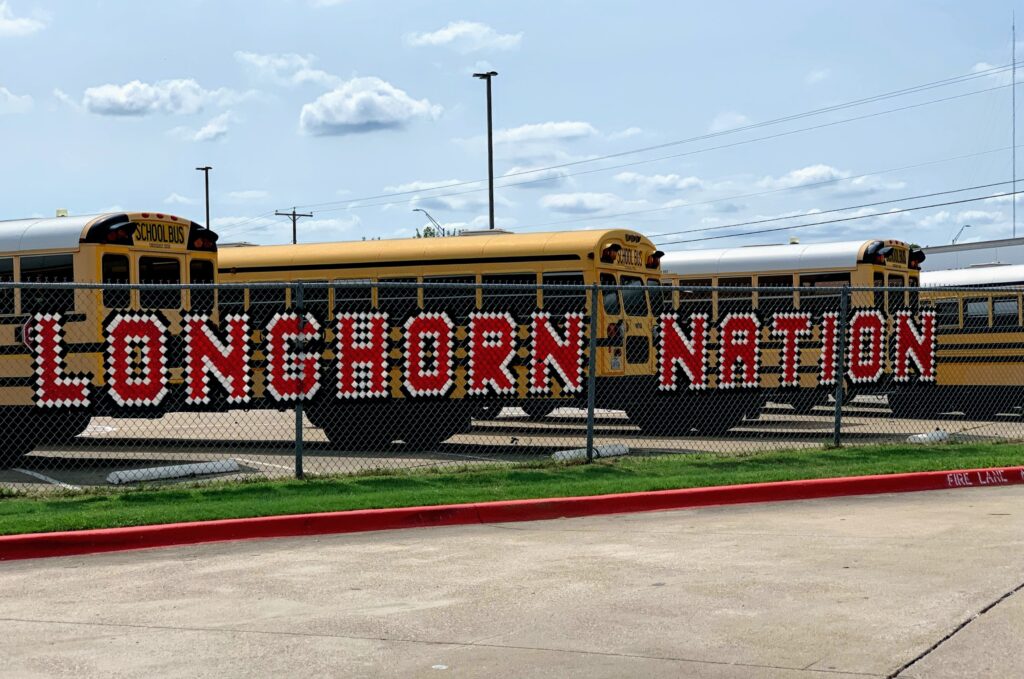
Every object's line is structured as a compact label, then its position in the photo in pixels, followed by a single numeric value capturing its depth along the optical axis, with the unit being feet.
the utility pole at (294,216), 259.92
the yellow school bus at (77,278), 47.60
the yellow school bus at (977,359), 65.67
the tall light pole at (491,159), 136.05
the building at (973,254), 169.94
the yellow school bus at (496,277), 57.72
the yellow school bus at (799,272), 70.69
